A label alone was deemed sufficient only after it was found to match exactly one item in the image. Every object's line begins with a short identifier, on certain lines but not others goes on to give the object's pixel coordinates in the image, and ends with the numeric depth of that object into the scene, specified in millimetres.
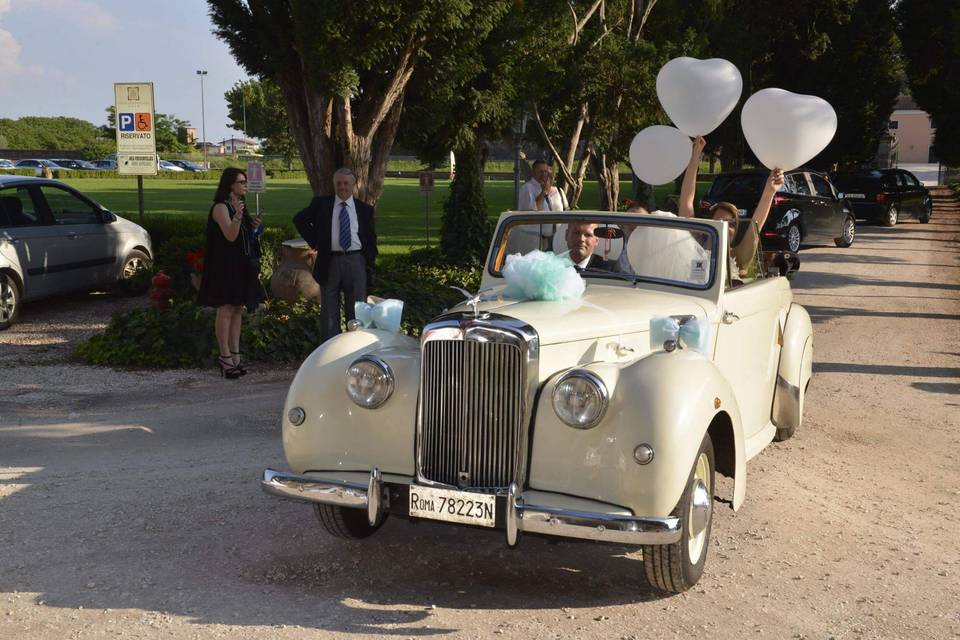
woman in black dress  9539
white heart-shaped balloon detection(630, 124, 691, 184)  8266
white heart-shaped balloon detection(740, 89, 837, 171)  6914
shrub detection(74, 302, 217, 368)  10570
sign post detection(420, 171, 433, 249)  21109
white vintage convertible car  4516
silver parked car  12531
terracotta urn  12336
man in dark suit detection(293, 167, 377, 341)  9523
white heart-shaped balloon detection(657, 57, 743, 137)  7859
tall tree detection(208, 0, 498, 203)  10977
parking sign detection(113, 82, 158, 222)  14456
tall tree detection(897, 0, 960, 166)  32059
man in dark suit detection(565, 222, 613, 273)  6297
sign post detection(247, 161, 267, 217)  14938
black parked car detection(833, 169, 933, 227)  29578
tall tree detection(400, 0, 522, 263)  12883
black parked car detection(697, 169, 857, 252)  19906
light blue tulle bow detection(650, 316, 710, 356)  5031
